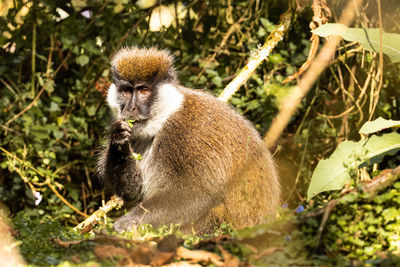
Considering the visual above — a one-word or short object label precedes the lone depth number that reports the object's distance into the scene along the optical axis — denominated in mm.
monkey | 10047
